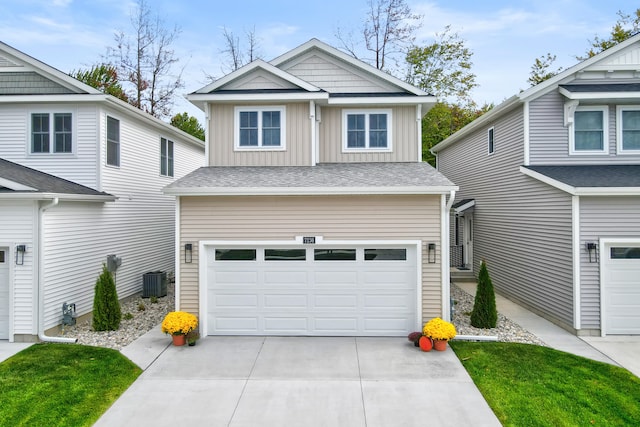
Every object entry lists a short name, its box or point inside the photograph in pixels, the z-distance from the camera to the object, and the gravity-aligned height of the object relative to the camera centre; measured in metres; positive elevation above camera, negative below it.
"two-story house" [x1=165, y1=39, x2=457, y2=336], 9.24 -0.83
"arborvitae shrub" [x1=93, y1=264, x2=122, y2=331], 9.48 -2.09
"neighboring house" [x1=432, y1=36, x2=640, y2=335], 9.36 +0.57
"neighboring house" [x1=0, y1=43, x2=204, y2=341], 8.98 +0.62
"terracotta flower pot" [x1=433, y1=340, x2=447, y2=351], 8.34 -2.62
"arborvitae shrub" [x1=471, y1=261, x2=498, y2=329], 9.62 -2.13
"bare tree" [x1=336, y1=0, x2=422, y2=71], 24.22 +11.45
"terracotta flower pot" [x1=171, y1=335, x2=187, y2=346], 8.70 -2.64
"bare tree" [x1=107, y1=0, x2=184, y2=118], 24.64 +9.78
